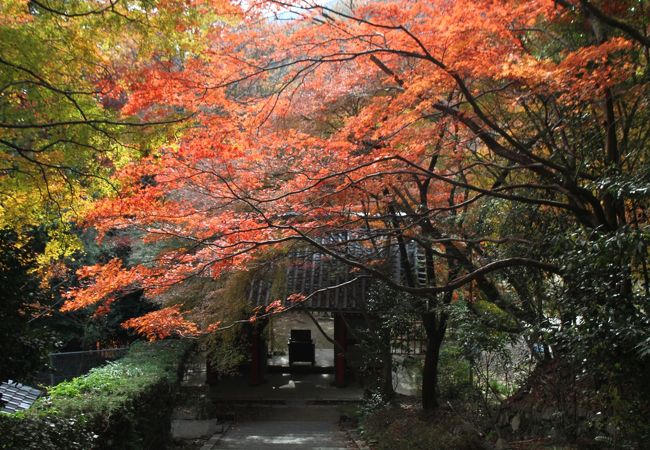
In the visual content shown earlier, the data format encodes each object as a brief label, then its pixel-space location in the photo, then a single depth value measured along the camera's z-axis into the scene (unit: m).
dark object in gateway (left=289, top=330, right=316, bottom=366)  17.19
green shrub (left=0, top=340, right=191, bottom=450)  4.50
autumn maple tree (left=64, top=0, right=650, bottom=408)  6.14
